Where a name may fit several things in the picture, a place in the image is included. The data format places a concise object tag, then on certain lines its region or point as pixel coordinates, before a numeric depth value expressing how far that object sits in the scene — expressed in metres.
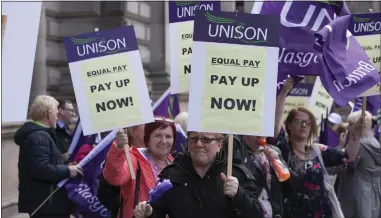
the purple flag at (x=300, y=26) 5.70
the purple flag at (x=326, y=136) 7.58
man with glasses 6.66
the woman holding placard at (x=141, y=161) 4.01
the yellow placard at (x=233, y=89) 3.57
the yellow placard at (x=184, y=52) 5.46
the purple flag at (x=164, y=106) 6.57
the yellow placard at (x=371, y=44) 6.26
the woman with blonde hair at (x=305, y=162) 4.91
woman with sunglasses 3.36
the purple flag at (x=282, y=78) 5.69
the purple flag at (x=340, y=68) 5.41
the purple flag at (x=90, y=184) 5.31
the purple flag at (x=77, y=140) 5.87
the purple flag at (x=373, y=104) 7.43
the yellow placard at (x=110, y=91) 4.30
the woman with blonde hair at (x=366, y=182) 6.57
